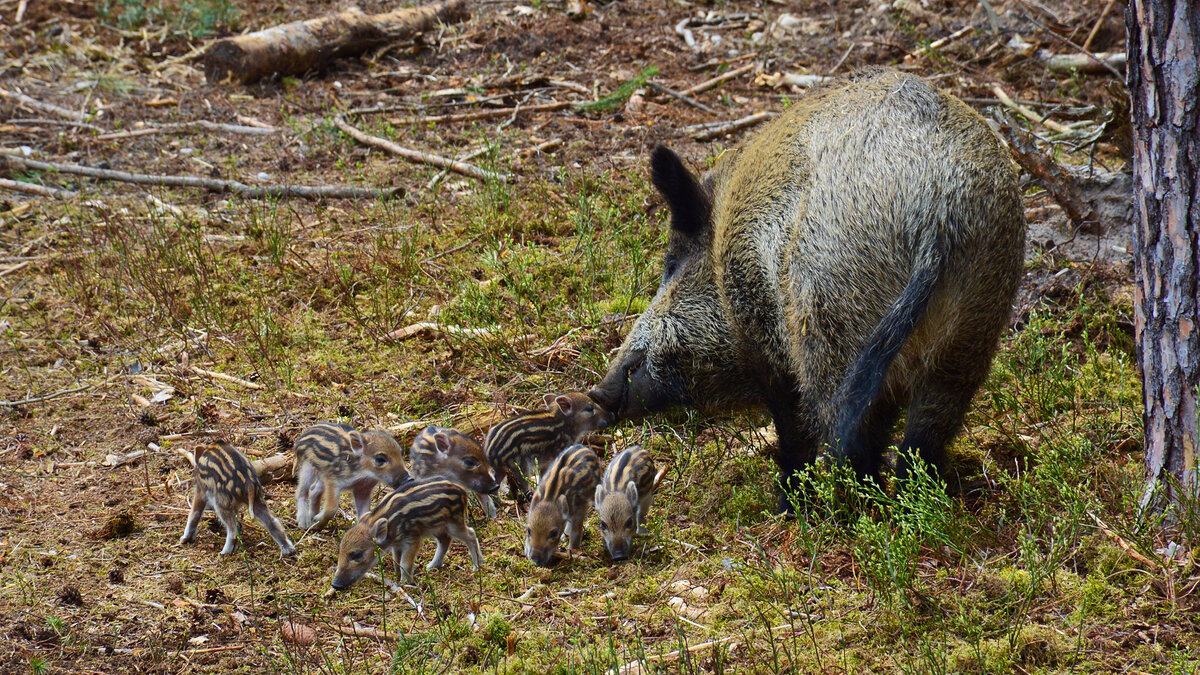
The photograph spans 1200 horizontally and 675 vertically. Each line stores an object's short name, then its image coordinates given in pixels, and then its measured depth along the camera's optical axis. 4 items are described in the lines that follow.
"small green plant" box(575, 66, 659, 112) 18.11
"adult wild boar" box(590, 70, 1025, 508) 7.65
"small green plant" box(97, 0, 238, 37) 22.69
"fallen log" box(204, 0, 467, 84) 19.86
